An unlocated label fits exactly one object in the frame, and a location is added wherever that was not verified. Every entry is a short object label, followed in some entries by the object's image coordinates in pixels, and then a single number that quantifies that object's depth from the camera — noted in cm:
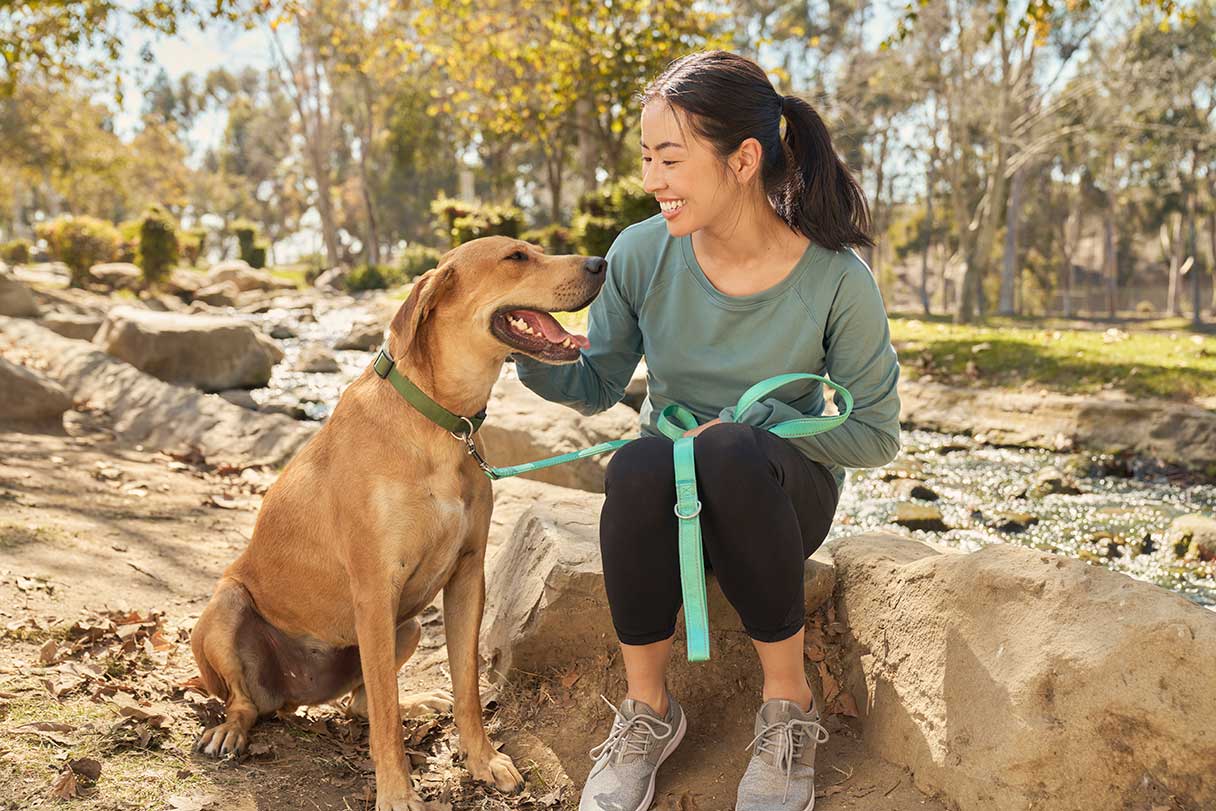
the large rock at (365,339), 1712
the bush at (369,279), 3591
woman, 284
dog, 304
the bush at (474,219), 2184
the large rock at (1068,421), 898
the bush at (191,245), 3697
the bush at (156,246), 2545
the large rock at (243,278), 3161
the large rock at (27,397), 855
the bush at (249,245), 4000
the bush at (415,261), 3822
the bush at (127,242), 3157
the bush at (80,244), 2788
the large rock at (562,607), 346
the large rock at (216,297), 2789
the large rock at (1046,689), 242
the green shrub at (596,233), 1847
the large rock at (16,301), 1627
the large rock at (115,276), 2770
